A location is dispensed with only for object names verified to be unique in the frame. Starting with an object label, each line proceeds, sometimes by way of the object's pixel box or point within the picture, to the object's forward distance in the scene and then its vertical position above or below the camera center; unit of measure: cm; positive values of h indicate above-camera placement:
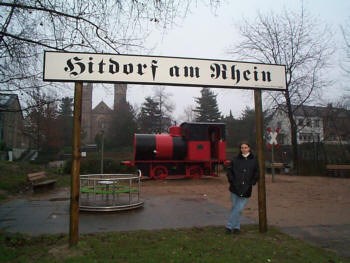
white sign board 445 +153
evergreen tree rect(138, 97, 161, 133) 4925 +741
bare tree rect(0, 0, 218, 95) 641 +302
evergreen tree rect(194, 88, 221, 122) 5438 +993
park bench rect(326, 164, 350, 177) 1822 -98
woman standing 503 -44
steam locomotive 1650 +31
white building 3253 +438
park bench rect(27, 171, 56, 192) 1122 -104
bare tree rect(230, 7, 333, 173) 2328 +630
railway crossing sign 1561 +111
